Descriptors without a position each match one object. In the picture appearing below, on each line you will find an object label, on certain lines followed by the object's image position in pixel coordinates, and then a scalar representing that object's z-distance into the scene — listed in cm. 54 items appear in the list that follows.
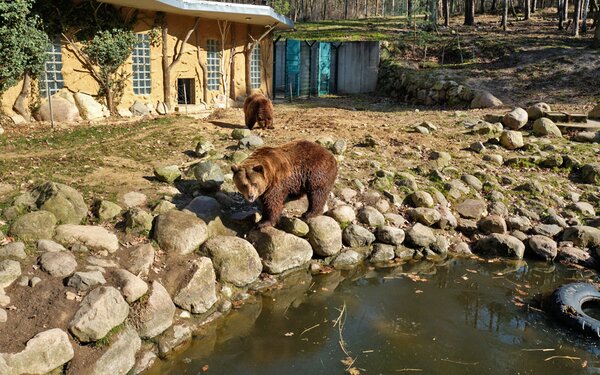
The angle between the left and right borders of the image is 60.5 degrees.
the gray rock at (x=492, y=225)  851
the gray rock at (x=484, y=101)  1661
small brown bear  1172
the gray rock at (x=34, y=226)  574
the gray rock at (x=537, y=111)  1349
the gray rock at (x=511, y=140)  1152
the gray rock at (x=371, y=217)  810
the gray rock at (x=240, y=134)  1048
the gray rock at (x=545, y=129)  1249
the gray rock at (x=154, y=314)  525
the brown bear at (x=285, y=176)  632
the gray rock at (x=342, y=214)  788
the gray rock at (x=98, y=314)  478
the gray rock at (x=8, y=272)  501
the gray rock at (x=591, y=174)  1018
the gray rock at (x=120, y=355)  467
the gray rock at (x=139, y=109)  1511
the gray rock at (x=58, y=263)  532
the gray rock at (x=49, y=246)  562
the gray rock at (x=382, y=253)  769
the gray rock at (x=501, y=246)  803
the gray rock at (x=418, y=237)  801
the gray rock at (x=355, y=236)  777
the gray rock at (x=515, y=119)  1290
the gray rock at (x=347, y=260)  745
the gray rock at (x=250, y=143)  976
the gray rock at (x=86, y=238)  589
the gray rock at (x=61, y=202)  617
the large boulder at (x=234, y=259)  643
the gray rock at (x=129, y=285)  533
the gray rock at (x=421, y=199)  878
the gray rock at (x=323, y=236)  735
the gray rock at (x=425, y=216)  845
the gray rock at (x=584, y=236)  820
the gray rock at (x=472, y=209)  895
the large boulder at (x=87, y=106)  1376
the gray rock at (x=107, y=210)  655
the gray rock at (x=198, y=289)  578
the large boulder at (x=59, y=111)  1306
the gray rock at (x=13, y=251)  536
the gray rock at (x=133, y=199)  699
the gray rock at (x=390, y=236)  791
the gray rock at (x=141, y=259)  582
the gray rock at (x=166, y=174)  780
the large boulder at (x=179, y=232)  632
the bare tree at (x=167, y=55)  1562
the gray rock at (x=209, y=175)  771
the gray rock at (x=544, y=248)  802
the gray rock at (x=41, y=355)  425
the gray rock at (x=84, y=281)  518
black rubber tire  588
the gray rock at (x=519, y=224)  866
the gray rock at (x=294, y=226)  725
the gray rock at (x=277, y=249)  686
